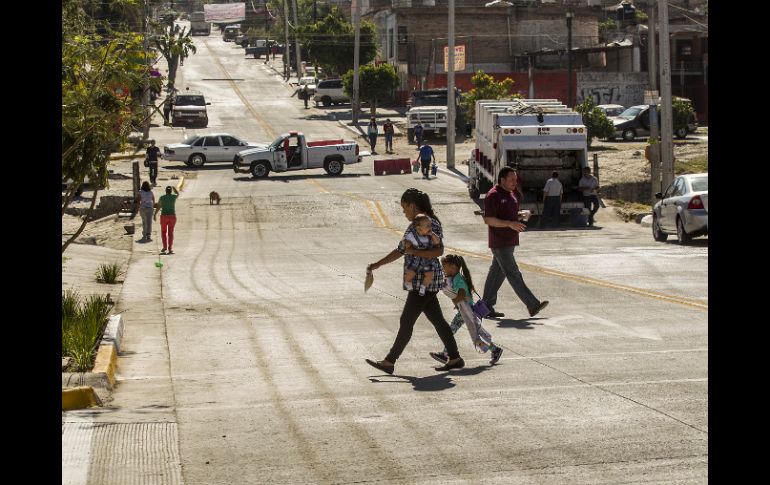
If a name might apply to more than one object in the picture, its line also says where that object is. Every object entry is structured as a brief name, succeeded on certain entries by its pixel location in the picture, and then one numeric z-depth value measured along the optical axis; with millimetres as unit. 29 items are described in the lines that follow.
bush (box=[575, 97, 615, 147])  58603
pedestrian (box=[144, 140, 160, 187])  43406
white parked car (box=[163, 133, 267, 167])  51875
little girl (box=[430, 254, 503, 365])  11891
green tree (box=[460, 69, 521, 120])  58312
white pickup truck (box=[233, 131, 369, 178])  47031
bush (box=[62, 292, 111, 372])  11706
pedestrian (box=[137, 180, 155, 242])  31172
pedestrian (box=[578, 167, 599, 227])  32625
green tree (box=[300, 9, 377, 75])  86188
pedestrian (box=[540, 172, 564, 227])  31875
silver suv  84750
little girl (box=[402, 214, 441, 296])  11117
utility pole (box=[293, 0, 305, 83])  97938
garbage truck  32719
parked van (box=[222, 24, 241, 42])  144250
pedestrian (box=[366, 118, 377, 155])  57875
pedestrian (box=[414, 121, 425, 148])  59094
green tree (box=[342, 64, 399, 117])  74812
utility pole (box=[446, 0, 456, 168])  49500
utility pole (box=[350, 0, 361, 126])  70000
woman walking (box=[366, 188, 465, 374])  11219
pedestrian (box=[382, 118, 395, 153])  58188
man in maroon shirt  14164
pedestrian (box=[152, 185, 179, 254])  27812
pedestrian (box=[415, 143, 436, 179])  45969
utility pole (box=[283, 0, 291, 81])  99700
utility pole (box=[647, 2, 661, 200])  36281
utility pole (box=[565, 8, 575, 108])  68550
